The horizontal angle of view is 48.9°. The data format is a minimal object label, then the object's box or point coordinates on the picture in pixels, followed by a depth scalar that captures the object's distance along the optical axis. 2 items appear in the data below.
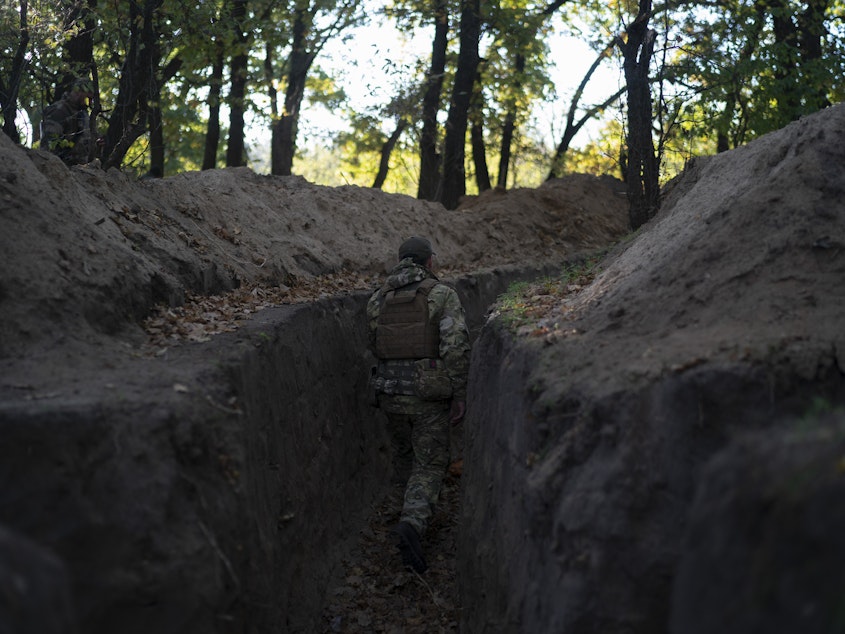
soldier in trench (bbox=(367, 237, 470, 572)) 9.27
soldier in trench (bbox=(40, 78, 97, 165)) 12.28
